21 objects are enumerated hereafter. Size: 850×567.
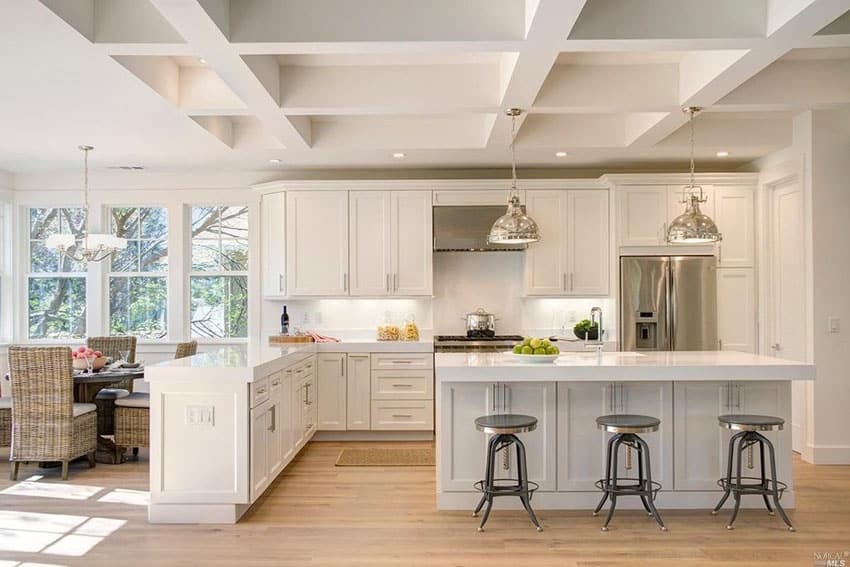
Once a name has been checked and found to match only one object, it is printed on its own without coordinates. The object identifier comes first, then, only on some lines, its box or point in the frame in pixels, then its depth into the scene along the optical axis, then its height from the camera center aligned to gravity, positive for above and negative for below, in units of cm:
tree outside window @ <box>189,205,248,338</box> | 768 +24
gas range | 692 -49
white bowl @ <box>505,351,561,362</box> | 443 -40
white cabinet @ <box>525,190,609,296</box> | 709 +47
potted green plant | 578 -31
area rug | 586 -139
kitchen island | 451 -87
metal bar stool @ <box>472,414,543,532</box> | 403 -91
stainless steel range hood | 704 +65
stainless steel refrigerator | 674 -14
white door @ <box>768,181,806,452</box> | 598 +8
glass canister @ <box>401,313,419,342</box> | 721 -39
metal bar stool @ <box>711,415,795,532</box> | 414 -93
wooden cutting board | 675 -43
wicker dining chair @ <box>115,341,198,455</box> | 576 -105
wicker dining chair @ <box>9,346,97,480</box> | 520 -83
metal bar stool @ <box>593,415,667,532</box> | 408 -95
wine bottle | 718 -31
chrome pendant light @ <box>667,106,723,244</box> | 465 +42
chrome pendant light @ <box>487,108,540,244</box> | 478 +43
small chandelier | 620 +43
